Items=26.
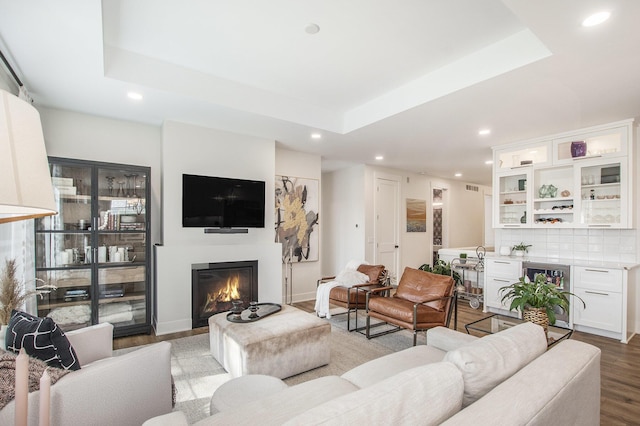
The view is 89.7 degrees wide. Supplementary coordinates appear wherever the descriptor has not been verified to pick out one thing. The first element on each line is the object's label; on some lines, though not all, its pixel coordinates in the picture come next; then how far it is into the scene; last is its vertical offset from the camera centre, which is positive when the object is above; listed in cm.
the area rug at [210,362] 241 -140
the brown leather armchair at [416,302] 324 -98
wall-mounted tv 408 +14
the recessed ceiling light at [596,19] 194 +120
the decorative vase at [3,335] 156 -61
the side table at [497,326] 257 -104
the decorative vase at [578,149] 416 +84
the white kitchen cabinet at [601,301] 368 -106
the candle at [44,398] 84 -49
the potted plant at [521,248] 491 -55
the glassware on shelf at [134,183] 384 +35
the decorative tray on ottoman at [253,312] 297 -97
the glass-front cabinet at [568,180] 391 +45
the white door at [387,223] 676 -22
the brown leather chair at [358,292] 409 -103
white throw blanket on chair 436 -98
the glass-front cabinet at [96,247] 343 -39
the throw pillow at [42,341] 147 -60
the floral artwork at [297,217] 539 -8
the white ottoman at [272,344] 250 -109
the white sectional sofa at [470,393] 98 -65
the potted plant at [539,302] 248 -69
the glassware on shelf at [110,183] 370 +35
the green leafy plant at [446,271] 605 -110
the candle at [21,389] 79 -45
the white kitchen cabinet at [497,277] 460 -95
